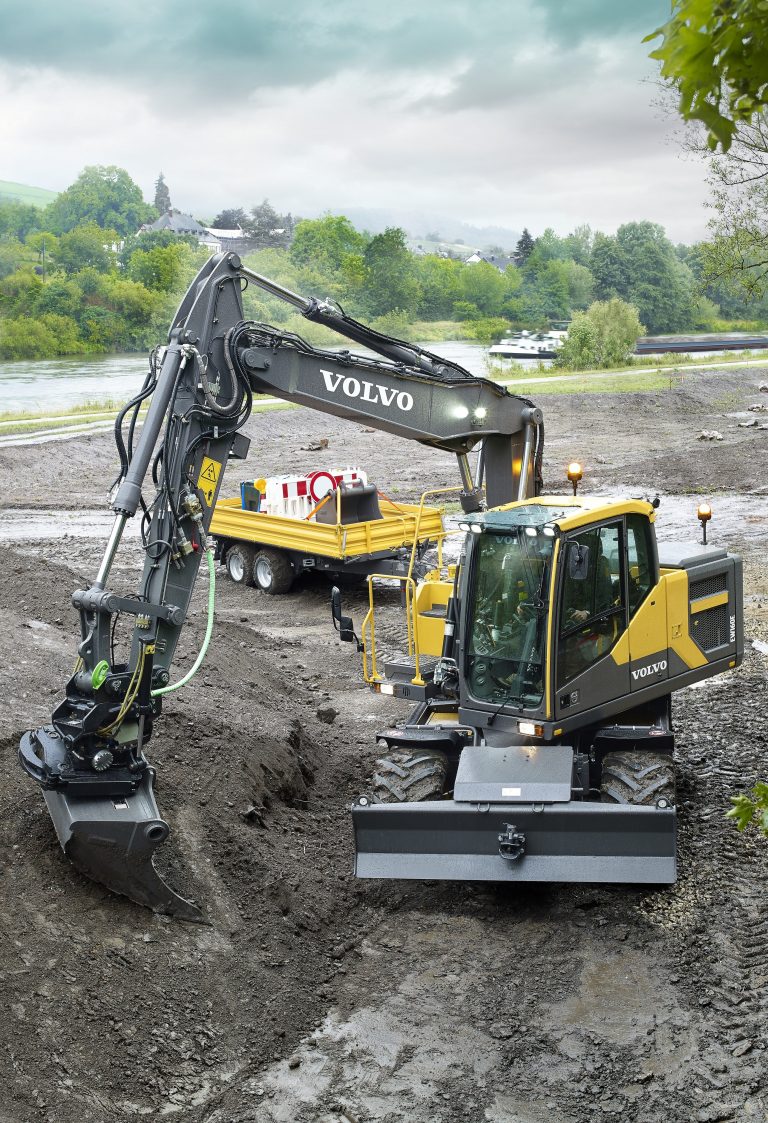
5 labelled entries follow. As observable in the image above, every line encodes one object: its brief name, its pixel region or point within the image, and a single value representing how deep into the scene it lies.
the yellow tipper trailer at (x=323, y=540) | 15.62
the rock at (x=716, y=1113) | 5.64
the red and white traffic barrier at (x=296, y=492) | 17.14
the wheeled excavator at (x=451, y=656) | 7.17
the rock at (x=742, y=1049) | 6.10
